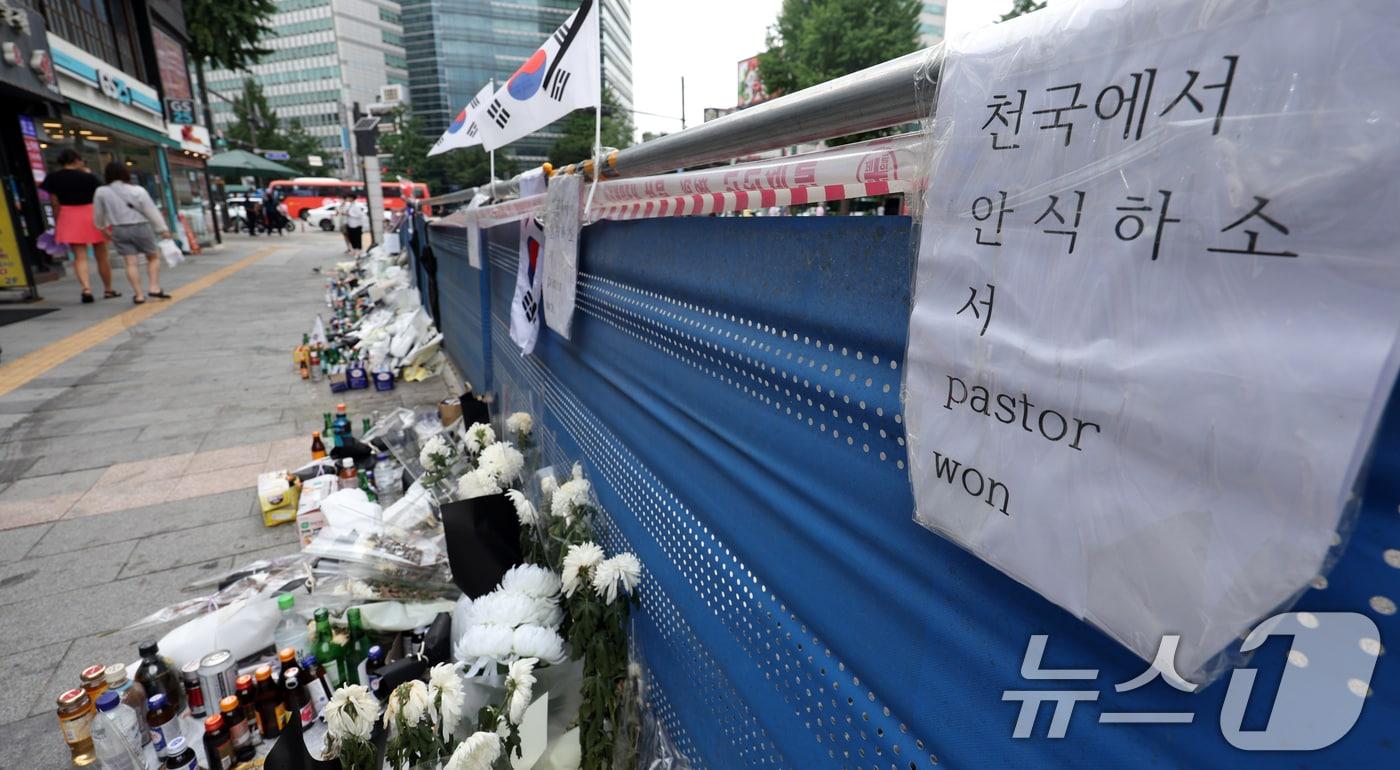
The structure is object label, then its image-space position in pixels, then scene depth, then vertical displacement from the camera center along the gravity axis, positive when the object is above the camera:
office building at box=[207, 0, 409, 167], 75.38 +15.40
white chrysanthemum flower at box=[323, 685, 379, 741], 1.70 -1.30
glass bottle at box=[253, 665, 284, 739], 2.40 -1.82
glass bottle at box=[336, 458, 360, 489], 4.09 -1.72
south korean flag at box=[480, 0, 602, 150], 2.29 +0.45
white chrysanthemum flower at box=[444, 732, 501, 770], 1.61 -1.32
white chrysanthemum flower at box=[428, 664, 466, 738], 1.69 -1.25
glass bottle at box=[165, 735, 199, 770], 2.12 -1.78
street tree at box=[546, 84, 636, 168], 49.03 +4.75
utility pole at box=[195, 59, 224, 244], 22.44 +3.38
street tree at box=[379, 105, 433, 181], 52.90 +3.70
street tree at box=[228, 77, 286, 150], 52.38 +5.46
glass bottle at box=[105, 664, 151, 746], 2.39 -1.79
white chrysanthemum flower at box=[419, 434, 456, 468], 3.28 -1.25
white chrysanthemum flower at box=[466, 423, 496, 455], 3.36 -1.19
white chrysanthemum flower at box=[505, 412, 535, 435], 3.21 -1.06
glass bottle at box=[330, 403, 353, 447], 4.79 -1.66
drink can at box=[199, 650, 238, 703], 2.40 -1.72
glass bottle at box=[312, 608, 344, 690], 2.60 -1.77
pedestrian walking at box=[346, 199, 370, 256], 19.70 -0.91
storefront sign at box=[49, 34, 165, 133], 12.63 +2.11
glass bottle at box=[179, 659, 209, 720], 2.41 -1.80
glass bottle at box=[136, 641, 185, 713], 2.48 -1.79
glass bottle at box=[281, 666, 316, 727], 2.33 -1.74
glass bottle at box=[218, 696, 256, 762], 2.26 -1.83
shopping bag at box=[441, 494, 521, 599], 2.46 -1.27
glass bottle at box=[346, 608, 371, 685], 2.62 -1.75
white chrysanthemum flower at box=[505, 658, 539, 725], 1.72 -1.25
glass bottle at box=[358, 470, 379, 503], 3.95 -1.73
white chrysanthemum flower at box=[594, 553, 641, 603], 1.96 -1.08
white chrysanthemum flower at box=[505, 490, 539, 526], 2.49 -1.15
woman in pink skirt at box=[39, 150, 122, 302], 10.13 -0.29
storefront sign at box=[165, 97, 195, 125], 19.95 +2.28
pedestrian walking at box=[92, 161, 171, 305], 9.82 -0.43
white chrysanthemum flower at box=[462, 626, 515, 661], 2.00 -1.31
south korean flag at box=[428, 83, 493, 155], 4.03 +0.44
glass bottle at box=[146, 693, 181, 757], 2.31 -1.85
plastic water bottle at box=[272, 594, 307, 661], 2.74 -1.79
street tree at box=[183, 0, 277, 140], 22.11 +5.30
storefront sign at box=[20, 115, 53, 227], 11.41 +0.60
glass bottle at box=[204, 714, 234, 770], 2.18 -1.80
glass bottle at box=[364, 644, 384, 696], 2.42 -1.68
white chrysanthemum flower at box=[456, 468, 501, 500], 2.73 -1.16
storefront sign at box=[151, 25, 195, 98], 19.25 +3.60
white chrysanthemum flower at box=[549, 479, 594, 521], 2.33 -1.03
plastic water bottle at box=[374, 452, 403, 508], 4.11 -1.76
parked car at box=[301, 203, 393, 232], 36.62 -1.32
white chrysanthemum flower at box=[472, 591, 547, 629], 2.08 -1.27
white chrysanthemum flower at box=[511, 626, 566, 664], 2.00 -1.31
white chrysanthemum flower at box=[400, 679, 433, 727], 1.68 -1.26
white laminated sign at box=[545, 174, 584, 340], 2.43 -0.19
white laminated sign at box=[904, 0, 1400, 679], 0.50 -0.07
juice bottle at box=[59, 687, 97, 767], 2.29 -1.82
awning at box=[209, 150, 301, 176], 26.38 +1.06
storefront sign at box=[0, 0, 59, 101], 9.63 +1.92
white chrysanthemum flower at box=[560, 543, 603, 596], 1.97 -1.06
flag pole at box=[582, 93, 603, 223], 2.17 +0.15
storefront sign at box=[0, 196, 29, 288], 9.78 -1.10
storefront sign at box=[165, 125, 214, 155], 20.26 +1.59
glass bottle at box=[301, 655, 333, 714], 2.49 -1.82
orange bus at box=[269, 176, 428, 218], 38.28 +0.01
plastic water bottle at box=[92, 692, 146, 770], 2.21 -1.80
